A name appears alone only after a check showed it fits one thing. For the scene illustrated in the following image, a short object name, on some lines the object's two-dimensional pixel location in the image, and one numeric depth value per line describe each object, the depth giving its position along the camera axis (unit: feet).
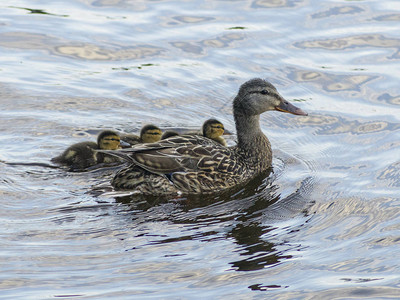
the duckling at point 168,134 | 53.52
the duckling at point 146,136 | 52.49
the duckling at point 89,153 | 49.80
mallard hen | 46.88
